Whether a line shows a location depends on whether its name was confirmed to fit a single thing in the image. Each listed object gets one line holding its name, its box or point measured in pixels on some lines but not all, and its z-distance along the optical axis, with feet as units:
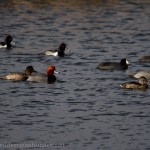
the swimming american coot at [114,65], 125.29
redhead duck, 118.62
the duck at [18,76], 118.52
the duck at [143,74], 120.37
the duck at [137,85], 112.57
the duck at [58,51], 138.92
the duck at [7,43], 148.05
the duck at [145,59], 131.34
